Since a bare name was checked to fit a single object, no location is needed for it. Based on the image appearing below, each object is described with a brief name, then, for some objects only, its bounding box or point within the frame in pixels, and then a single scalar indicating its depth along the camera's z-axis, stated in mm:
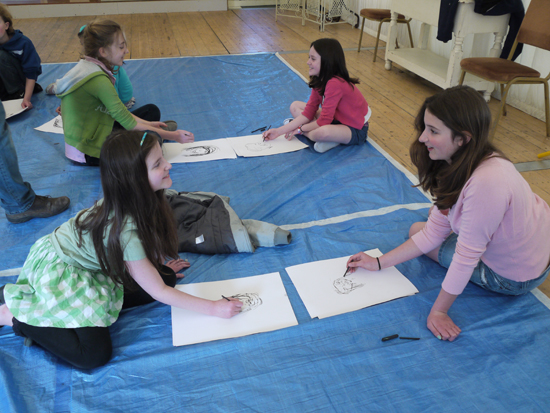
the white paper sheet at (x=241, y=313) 1451
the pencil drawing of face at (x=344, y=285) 1634
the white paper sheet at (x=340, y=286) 1570
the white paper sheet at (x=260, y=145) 2646
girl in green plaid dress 1238
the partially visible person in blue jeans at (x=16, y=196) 1951
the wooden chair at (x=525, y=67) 2775
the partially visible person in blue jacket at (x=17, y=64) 3254
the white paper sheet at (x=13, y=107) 3098
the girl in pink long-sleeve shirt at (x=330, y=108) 2455
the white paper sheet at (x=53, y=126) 2926
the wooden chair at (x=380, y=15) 4383
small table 3211
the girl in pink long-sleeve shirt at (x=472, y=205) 1252
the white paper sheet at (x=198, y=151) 2580
